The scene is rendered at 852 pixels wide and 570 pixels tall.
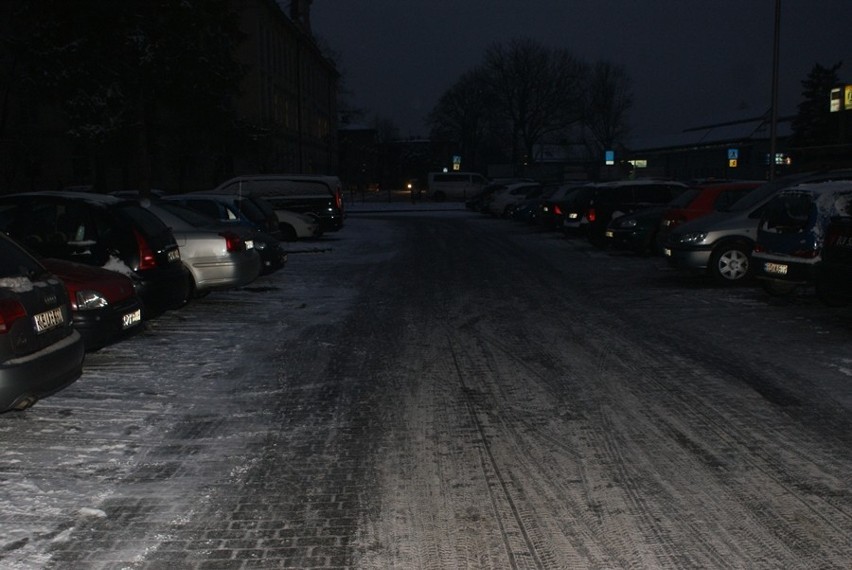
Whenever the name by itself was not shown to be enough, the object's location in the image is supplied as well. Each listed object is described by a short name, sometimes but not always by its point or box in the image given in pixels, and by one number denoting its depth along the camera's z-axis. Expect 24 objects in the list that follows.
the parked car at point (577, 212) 23.12
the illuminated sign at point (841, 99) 26.58
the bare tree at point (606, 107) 88.06
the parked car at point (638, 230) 19.38
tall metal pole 24.48
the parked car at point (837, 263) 9.91
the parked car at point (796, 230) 11.34
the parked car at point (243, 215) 14.34
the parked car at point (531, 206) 30.29
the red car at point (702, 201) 16.33
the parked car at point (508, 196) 41.25
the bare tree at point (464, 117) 89.67
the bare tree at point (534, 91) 78.69
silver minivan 14.10
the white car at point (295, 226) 24.80
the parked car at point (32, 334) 5.57
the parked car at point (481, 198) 44.41
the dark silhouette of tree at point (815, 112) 65.75
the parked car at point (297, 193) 26.38
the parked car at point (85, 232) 9.33
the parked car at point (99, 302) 7.54
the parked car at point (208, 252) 11.84
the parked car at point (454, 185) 65.19
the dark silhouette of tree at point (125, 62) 26.34
